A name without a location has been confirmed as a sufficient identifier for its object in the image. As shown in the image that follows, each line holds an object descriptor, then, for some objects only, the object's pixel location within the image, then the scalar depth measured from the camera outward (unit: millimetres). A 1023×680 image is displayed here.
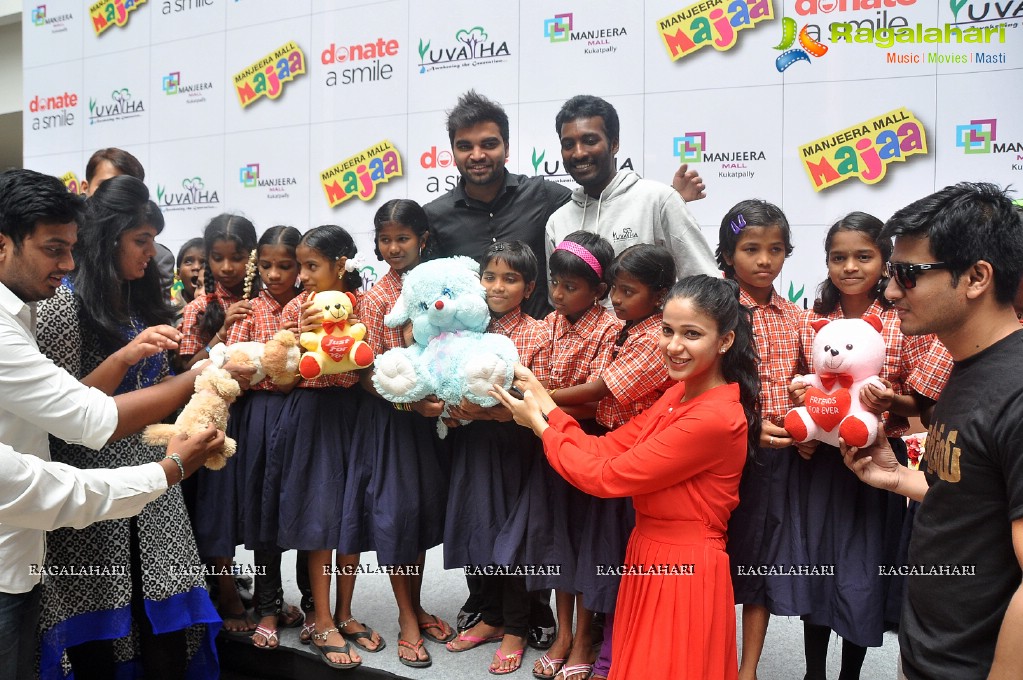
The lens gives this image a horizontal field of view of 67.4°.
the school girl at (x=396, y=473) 2719
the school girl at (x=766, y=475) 2303
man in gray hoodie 2971
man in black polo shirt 3090
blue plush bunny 2424
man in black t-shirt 1389
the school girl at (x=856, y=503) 2211
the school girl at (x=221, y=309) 2916
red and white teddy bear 2031
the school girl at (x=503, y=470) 2568
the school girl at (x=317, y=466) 2750
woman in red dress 1942
